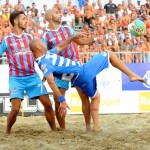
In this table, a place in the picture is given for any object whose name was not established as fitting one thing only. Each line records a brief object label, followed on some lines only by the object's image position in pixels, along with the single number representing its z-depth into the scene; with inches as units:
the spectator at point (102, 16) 800.5
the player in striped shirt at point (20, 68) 385.7
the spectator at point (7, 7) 800.3
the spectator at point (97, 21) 786.1
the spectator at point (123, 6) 844.2
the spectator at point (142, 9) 845.8
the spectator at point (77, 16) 815.7
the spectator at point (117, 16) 819.5
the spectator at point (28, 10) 806.5
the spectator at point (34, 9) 814.2
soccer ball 550.0
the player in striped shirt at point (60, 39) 394.3
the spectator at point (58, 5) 824.2
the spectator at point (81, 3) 861.3
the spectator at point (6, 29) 709.7
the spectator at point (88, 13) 812.6
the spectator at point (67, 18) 800.2
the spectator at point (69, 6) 828.5
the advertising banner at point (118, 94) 572.1
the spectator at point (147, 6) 854.8
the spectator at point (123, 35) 721.0
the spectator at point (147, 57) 598.6
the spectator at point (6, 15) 762.8
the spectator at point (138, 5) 880.7
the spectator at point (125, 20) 793.3
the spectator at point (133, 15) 811.4
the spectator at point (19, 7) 798.0
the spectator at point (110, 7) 848.9
